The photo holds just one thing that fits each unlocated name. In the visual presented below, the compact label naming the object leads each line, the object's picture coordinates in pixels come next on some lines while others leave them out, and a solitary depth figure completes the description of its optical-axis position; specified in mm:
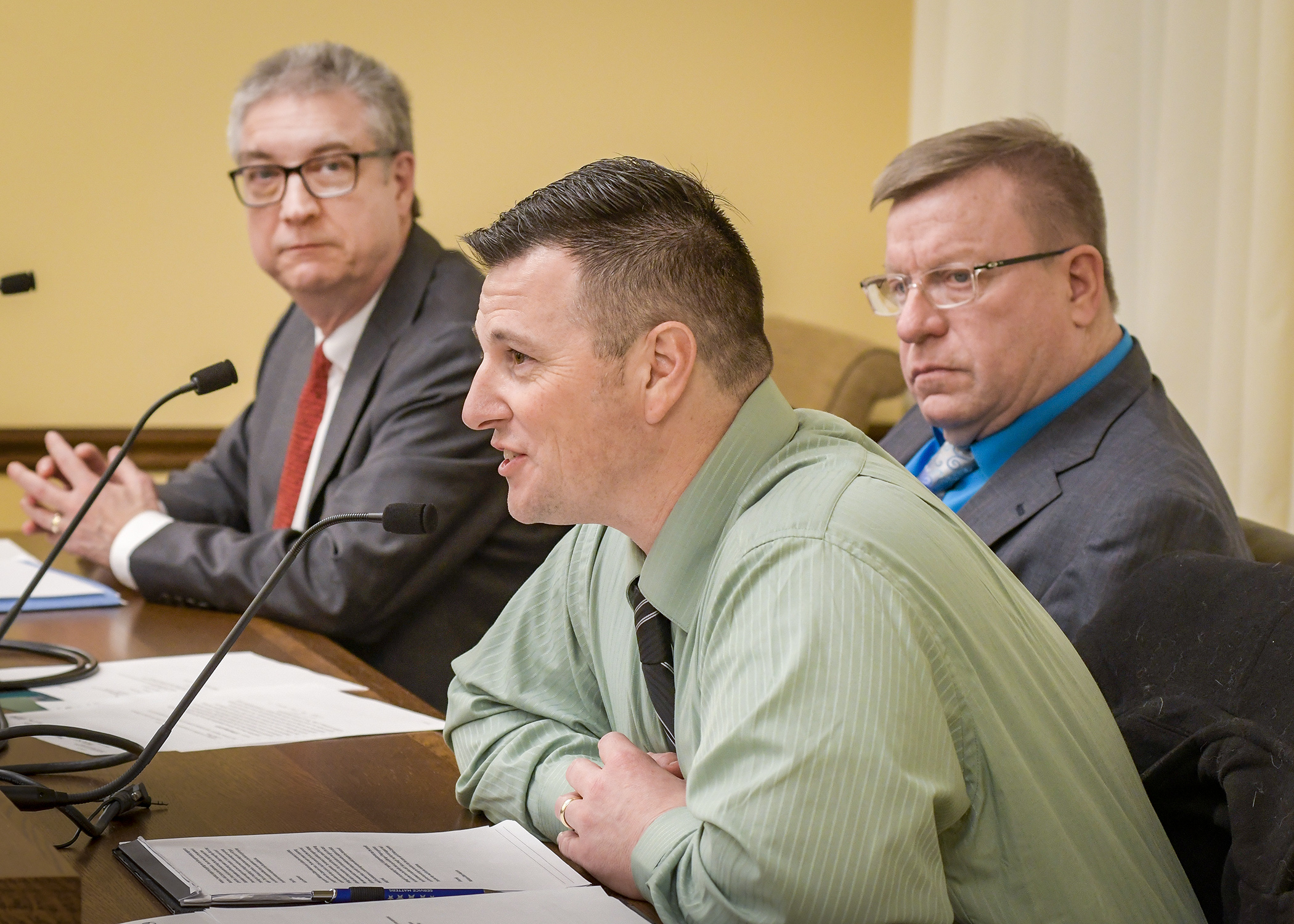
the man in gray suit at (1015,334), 3944
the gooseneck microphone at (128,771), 3423
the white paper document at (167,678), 3724
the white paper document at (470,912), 3286
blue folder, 4063
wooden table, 3363
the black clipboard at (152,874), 3307
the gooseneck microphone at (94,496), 3719
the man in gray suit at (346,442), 4062
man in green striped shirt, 3258
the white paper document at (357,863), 3335
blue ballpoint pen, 3304
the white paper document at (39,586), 4096
